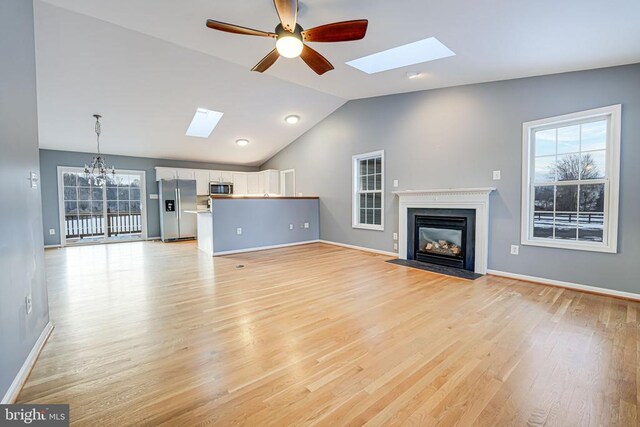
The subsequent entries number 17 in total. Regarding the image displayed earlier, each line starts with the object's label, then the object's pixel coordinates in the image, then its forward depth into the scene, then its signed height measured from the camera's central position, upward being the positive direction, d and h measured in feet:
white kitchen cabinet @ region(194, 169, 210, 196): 26.50 +2.01
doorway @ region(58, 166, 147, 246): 22.34 -0.29
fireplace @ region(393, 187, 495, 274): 13.43 -0.61
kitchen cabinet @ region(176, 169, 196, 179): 25.63 +2.72
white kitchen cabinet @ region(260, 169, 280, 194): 27.37 +2.08
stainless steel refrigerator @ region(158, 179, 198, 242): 24.52 -0.34
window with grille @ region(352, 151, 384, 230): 18.60 +0.73
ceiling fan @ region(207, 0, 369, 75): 7.82 +5.09
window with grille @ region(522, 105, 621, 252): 10.35 +0.75
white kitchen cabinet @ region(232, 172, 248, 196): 28.66 +2.02
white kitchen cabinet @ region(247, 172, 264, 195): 29.32 +2.13
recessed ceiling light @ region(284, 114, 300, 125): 21.20 +6.35
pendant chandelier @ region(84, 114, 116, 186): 17.74 +2.63
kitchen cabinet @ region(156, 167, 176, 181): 24.96 +2.71
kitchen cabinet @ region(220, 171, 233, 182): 27.84 +2.67
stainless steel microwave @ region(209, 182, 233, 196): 27.12 +1.47
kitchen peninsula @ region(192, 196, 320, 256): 18.42 -1.53
